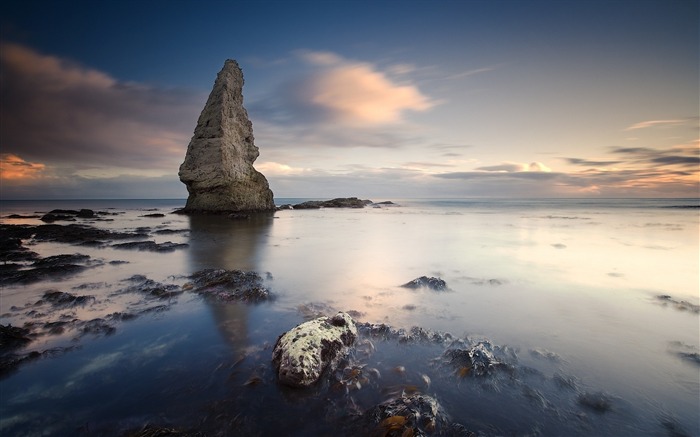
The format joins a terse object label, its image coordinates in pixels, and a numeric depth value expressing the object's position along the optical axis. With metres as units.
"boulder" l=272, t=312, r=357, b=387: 4.23
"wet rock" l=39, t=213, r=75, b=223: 31.99
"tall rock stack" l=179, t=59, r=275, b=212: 35.25
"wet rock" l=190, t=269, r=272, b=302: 8.03
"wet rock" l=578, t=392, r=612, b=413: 3.88
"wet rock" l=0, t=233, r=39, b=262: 12.34
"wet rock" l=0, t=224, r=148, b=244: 18.02
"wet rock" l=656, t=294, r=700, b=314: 7.33
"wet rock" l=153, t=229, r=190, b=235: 21.78
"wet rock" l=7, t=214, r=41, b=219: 37.47
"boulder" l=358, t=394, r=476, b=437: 3.37
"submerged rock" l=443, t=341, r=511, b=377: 4.59
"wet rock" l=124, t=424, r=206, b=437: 3.29
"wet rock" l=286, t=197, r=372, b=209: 65.12
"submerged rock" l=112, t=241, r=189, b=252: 14.94
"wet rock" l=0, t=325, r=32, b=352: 5.25
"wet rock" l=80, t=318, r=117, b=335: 5.87
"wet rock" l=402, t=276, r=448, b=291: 8.94
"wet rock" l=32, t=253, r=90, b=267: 11.27
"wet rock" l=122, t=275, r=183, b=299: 8.15
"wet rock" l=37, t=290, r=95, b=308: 7.41
